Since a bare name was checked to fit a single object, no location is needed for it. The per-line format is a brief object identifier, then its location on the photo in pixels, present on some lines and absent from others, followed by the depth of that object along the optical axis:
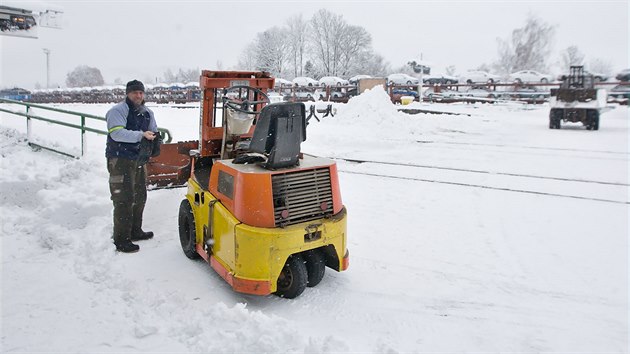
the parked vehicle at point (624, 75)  33.74
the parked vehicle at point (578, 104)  18.00
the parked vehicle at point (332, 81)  45.47
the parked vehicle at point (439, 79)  43.88
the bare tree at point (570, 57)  74.39
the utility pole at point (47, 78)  69.18
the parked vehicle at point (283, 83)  43.72
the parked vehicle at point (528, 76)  42.44
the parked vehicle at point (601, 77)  33.88
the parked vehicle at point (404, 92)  35.20
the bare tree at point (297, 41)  71.19
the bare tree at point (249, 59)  64.38
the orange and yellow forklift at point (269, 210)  4.00
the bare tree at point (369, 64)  71.38
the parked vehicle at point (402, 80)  42.34
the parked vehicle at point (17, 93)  42.91
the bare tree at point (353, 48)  70.69
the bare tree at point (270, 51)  65.12
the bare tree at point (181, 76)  83.81
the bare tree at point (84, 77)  90.62
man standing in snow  5.14
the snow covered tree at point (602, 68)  81.28
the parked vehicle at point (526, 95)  32.81
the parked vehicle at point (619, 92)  29.57
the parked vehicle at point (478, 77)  43.53
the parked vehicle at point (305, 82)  47.69
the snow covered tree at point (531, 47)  70.50
